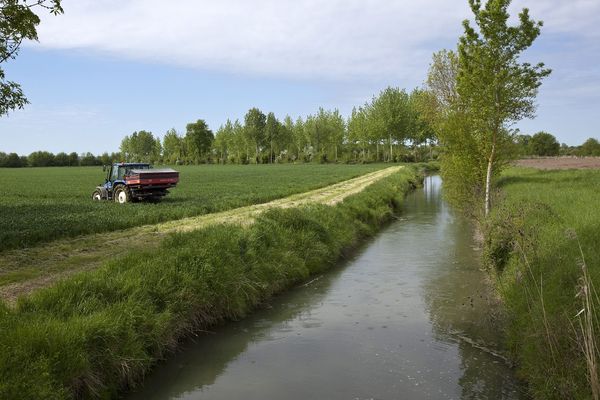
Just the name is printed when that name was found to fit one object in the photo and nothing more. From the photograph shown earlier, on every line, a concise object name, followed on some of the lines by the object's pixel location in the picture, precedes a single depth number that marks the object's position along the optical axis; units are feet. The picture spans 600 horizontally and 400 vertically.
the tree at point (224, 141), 415.44
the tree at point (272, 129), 370.32
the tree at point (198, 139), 408.26
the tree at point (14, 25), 31.65
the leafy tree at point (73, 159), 434.30
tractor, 80.48
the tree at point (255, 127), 372.38
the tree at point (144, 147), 507.30
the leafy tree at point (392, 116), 291.17
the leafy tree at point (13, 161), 393.50
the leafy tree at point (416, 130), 289.74
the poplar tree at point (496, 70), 56.59
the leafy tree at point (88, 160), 440.86
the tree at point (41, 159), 414.41
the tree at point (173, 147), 453.78
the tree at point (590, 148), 303.60
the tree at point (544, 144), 360.26
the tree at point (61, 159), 428.97
